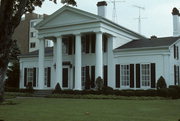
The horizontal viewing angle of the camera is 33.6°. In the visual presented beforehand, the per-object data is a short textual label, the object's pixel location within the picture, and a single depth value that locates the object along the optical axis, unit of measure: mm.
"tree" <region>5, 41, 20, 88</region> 38906
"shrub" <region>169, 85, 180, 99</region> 25016
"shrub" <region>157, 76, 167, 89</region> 26498
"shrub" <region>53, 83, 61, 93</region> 30278
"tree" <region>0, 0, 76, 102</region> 10062
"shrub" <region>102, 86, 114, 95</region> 27473
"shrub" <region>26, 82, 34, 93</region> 32459
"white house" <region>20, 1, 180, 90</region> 28781
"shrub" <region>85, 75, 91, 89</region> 31361
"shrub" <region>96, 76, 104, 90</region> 28641
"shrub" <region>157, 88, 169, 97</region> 24797
